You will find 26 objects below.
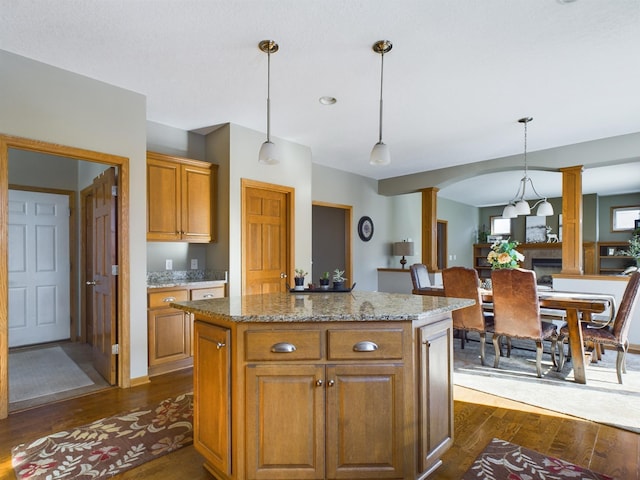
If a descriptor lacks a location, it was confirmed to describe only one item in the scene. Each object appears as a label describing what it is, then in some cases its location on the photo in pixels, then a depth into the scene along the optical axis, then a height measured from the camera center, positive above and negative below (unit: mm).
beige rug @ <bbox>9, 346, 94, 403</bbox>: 3076 -1311
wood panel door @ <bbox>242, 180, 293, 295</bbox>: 4273 +1
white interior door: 4387 -390
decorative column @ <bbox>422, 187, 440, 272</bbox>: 6371 +156
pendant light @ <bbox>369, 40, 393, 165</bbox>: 2538 +629
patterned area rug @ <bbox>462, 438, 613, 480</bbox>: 1947 -1297
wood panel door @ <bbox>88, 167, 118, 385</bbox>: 3256 -362
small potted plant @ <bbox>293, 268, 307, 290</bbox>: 2691 -350
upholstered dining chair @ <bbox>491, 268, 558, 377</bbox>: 3502 -745
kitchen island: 1698 -741
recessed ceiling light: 3439 +1305
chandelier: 4645 +349
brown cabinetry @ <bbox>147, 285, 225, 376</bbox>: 3492 -941
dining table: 3301 -690
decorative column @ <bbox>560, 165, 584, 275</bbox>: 4762 +176
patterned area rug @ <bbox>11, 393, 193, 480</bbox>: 2018 -1297
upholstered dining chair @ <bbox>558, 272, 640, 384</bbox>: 3268 -894
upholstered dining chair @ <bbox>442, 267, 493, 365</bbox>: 3867 -645
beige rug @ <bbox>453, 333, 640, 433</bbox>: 2730 -1348
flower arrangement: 4023 -228
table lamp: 7176 -264
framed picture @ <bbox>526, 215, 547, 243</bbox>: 9469 +169
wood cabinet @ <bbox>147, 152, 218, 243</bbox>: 3691 +403
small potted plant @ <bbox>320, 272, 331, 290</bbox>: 2689 -357
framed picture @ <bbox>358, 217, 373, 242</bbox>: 6656 +131
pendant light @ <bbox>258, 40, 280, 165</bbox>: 2543 +653
